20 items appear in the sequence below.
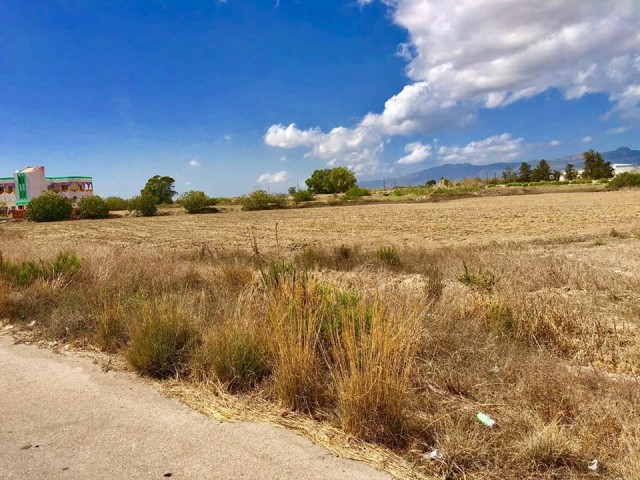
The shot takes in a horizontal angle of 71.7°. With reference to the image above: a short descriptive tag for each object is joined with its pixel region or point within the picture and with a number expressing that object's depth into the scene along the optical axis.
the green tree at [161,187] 85.88
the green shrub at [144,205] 56.56
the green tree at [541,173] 113.81
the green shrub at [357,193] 71.88
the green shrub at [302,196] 66.71
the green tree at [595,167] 103.56
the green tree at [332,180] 108.56
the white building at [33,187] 60.16
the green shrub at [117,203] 65.19
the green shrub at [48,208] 49.91
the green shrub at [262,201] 60.45
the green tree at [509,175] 118.81
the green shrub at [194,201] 58.59
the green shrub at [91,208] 54.00
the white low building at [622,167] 174.34
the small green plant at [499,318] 5.78
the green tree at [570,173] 119.69
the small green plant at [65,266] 8.24
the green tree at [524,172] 116.81
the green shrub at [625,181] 66.56
